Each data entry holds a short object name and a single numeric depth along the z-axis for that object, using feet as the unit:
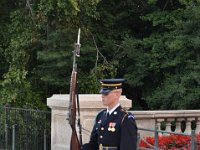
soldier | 21.03
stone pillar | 37.26
